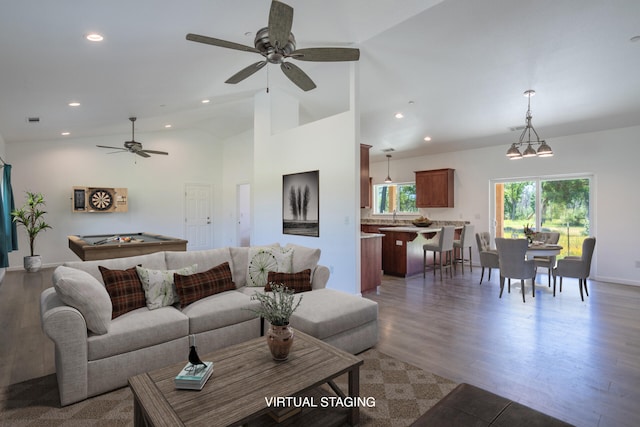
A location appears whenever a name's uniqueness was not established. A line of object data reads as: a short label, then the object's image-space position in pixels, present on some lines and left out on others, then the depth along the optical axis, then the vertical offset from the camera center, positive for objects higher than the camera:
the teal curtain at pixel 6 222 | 5.40 -0.24
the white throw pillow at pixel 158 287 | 2.89 -0.71
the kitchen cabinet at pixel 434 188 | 7.98 +0.46
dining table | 4.83 -0.66
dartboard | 8.03 +0.24
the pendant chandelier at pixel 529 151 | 4.71 +0.82
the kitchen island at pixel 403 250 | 6.34 -0.85
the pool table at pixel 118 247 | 4.62 -0.58
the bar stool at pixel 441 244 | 6.15 -0.73
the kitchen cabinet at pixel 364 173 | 5.87 +0.64
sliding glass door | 6.32 -0.04
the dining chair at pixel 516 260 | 4.69 -0.78
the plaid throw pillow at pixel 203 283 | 3.01 -0.73
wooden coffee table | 1.50 -0.94
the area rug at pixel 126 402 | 2.06 -1.33
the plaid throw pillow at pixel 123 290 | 2.70 -0.69
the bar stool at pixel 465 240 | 6.82 -0.70
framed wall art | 5.40 +0.07
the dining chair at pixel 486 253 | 5.68 -0.81
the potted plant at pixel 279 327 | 1.98 -0.73
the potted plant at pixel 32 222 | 7.01 -0.28
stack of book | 1.69 -0.88
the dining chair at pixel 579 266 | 4.72 -0.88
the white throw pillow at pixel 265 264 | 3.58 -0.62
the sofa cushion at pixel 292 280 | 3.47 -0.77
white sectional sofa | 2.22 -0.91
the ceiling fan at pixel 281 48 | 2.21 +1.25
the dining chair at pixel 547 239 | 5.61 -0.59
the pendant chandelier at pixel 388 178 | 9.00 +0.81
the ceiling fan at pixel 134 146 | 6.72 +1.29
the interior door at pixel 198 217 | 9.55 -0.25
